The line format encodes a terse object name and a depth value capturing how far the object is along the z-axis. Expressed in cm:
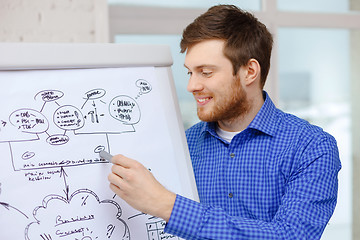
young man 109
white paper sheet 106
